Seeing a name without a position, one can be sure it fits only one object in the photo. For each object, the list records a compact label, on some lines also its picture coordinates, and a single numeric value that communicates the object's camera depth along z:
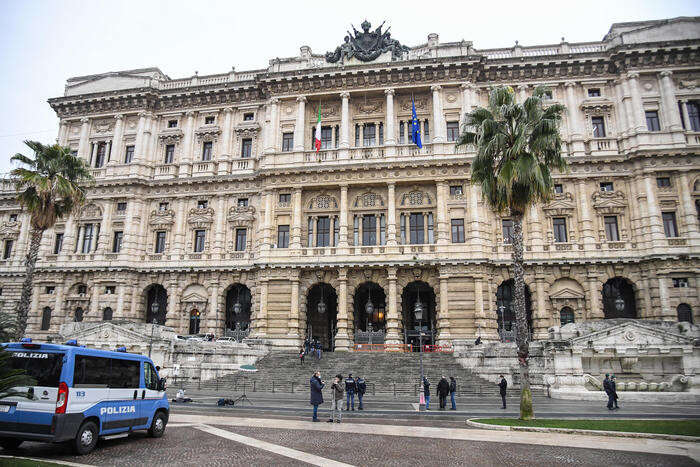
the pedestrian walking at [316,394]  16.78
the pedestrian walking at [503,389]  20.62
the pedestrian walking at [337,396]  16.78
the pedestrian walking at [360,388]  20.70
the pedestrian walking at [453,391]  20.52
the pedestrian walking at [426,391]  20.66
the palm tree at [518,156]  19.34
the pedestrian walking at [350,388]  20.48
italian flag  37.53
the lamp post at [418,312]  25.23
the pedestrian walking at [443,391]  20.41
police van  10.46
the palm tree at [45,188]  28.00
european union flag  35.22
